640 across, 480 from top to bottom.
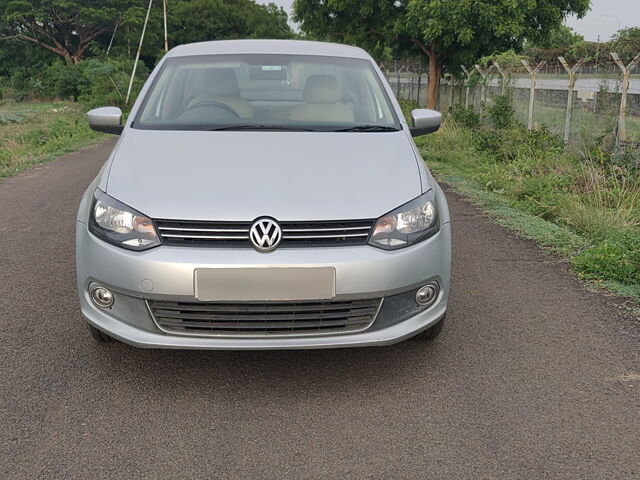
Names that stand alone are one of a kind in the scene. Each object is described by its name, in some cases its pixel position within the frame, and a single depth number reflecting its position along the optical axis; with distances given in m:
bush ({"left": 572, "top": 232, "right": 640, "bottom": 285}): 4.99
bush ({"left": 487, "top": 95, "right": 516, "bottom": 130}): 13.15
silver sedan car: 3.06
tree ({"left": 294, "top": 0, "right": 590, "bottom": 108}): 18.97
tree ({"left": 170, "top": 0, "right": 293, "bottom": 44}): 62.88
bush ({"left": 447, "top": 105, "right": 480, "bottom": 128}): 15.65
